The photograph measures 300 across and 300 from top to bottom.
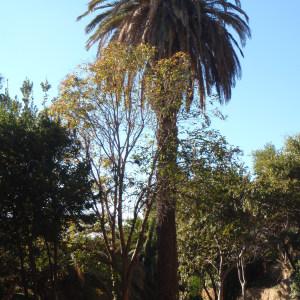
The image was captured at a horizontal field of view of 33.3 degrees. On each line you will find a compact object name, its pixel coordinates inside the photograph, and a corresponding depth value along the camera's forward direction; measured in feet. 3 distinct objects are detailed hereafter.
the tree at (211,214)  44.19
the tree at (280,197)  75.12
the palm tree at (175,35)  53.78
